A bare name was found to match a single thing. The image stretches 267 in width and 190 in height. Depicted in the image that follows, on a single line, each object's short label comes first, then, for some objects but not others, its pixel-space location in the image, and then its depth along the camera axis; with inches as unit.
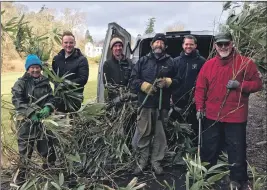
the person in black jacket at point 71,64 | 120.5
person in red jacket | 99.5
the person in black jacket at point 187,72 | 126.2
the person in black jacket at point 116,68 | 122.3
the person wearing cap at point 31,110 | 102.7
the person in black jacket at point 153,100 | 111.3
